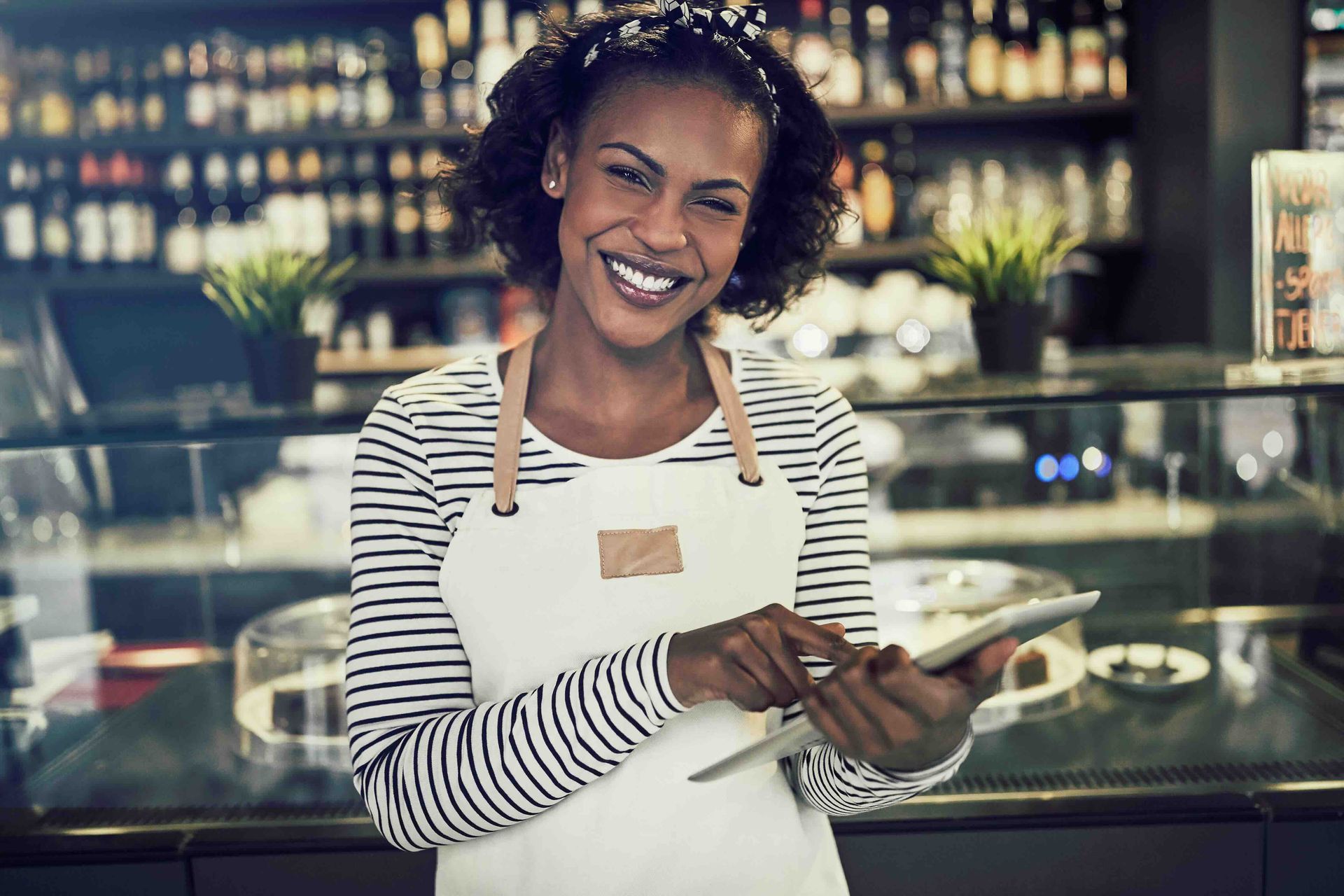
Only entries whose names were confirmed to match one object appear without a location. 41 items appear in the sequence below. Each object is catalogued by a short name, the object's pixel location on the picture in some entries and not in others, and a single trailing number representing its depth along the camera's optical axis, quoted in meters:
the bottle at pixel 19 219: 3.49
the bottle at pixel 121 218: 3.46
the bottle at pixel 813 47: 3.27
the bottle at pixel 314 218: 3.44
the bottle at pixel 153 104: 3.43
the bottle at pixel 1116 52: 3.30
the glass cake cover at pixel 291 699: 1.33
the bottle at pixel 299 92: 3.39
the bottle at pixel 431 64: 3.35
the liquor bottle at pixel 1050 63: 3.31
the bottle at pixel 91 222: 3.47
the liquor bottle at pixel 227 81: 3.39
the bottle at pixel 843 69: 3.32
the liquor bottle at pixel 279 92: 3.39
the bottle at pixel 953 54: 3.30
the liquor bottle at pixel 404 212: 3.43
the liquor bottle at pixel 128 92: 3.43
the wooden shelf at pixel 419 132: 3.28
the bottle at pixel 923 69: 3.34
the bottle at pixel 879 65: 3.33
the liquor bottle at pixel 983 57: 3.30
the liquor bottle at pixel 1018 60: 3.30
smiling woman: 0.92
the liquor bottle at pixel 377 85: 3.40
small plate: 1.42
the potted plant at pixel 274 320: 1.54
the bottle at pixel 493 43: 3.32
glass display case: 1.21
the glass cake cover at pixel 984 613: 1.37
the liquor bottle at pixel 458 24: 3.35
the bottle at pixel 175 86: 3.41
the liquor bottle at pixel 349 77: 3.41
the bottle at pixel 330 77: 3.40
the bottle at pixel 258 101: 3.39
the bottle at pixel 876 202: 3.43
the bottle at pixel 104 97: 3.42
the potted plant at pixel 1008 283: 1.58
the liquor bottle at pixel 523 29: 3.37
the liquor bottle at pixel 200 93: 3.39
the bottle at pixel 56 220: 3.52
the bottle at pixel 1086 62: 3.31
